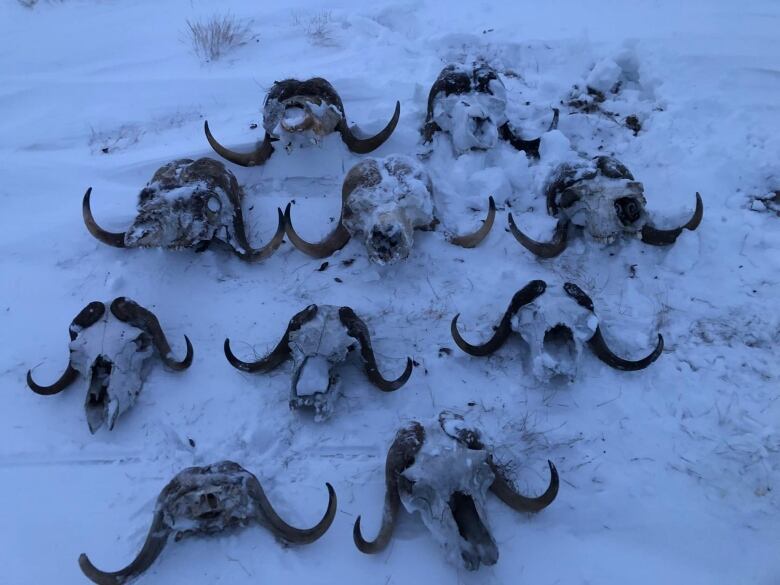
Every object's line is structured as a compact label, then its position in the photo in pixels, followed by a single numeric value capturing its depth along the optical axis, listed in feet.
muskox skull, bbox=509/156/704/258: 13.48
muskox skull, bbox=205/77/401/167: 14.61
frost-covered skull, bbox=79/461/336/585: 9.46
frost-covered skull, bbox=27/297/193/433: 11.23
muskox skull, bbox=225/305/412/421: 11.05
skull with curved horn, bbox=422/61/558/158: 15.51
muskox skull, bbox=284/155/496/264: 12.76
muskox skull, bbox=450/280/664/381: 11.38
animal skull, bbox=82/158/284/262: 13.03
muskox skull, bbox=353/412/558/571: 9.08
